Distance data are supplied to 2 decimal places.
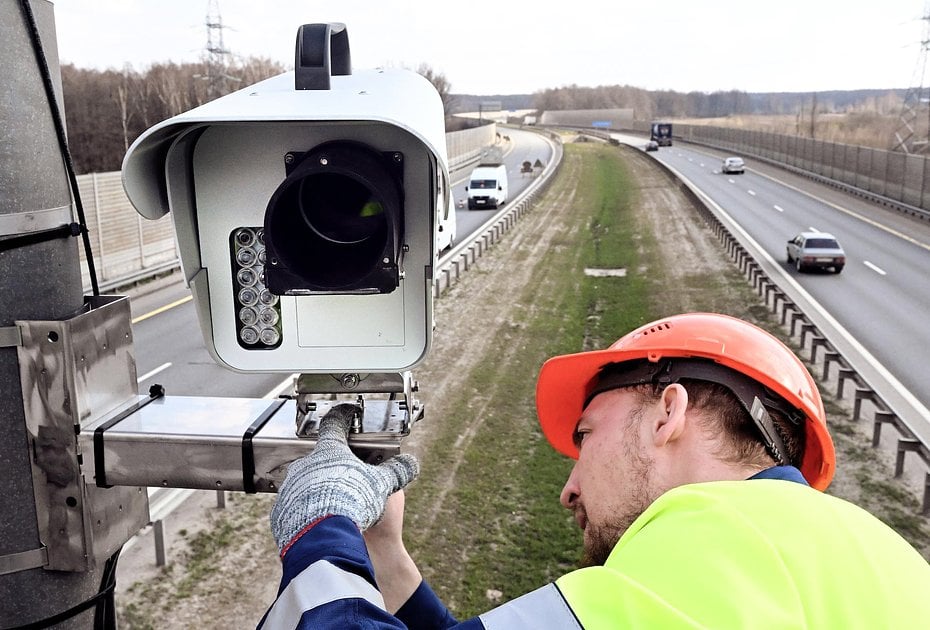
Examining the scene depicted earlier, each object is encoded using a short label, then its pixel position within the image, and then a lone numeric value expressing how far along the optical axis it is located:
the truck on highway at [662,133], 96.81
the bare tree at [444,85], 94.81
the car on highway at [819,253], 26.89
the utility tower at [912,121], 56.02
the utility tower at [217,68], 58.94
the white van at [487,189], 43.69
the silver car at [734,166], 63.75
